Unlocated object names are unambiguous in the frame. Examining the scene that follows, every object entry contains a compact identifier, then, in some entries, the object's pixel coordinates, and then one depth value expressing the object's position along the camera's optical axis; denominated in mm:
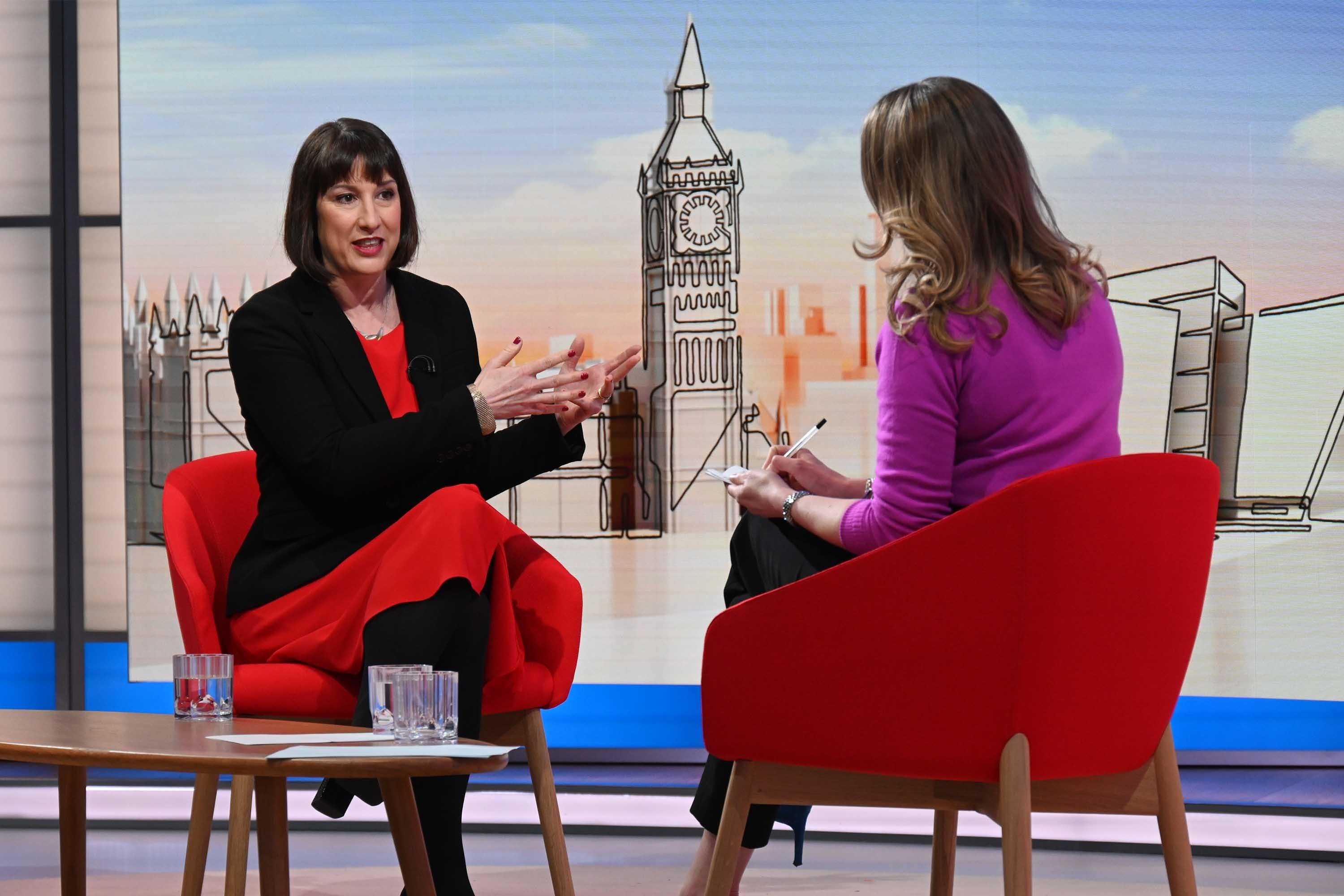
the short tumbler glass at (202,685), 5827
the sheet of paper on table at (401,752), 5339
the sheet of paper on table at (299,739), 5497
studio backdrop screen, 8147
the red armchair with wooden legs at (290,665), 6212
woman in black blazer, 6140
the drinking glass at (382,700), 5614
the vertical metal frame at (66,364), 8947
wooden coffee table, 5339
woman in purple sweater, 5771
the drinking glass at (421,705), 5552
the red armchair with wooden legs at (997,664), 5591
